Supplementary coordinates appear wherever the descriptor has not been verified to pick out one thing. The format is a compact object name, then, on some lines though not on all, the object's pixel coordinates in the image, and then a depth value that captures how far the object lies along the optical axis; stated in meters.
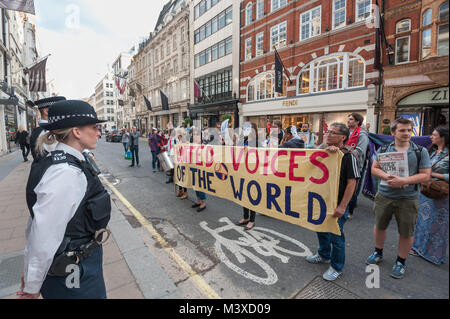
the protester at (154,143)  10.49
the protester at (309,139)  9.15
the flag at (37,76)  14.55
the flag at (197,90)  24.89
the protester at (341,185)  2.85
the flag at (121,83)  34.47
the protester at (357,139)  4.73
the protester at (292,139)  4.19
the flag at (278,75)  17.66
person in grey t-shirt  2.58
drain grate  2.66
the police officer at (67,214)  1.43
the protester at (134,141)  11.33
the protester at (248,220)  4.51
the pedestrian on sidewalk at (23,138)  12.88
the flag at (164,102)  28.99
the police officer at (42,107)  3.97
